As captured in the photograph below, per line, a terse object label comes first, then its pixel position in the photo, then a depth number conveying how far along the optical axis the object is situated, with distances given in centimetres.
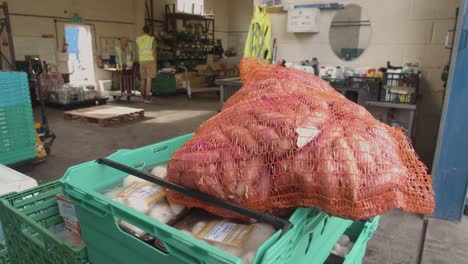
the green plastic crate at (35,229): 81
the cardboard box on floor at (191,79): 898
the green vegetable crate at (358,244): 86
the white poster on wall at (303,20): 344
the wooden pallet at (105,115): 543
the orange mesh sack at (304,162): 62
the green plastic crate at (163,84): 864
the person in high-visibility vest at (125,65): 816
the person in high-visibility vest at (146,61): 767
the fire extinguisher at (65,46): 796
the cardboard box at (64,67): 789
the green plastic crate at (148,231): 53
